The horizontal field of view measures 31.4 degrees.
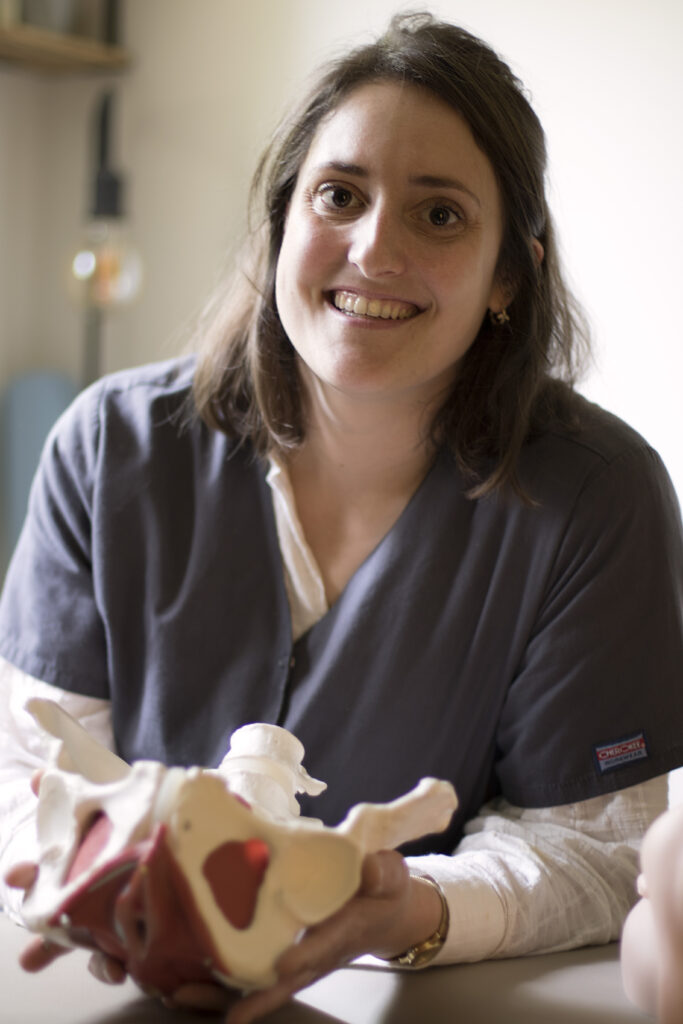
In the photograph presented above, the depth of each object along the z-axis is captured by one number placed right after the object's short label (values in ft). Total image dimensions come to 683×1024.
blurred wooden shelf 7.39
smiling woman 3.69
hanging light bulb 7.14
